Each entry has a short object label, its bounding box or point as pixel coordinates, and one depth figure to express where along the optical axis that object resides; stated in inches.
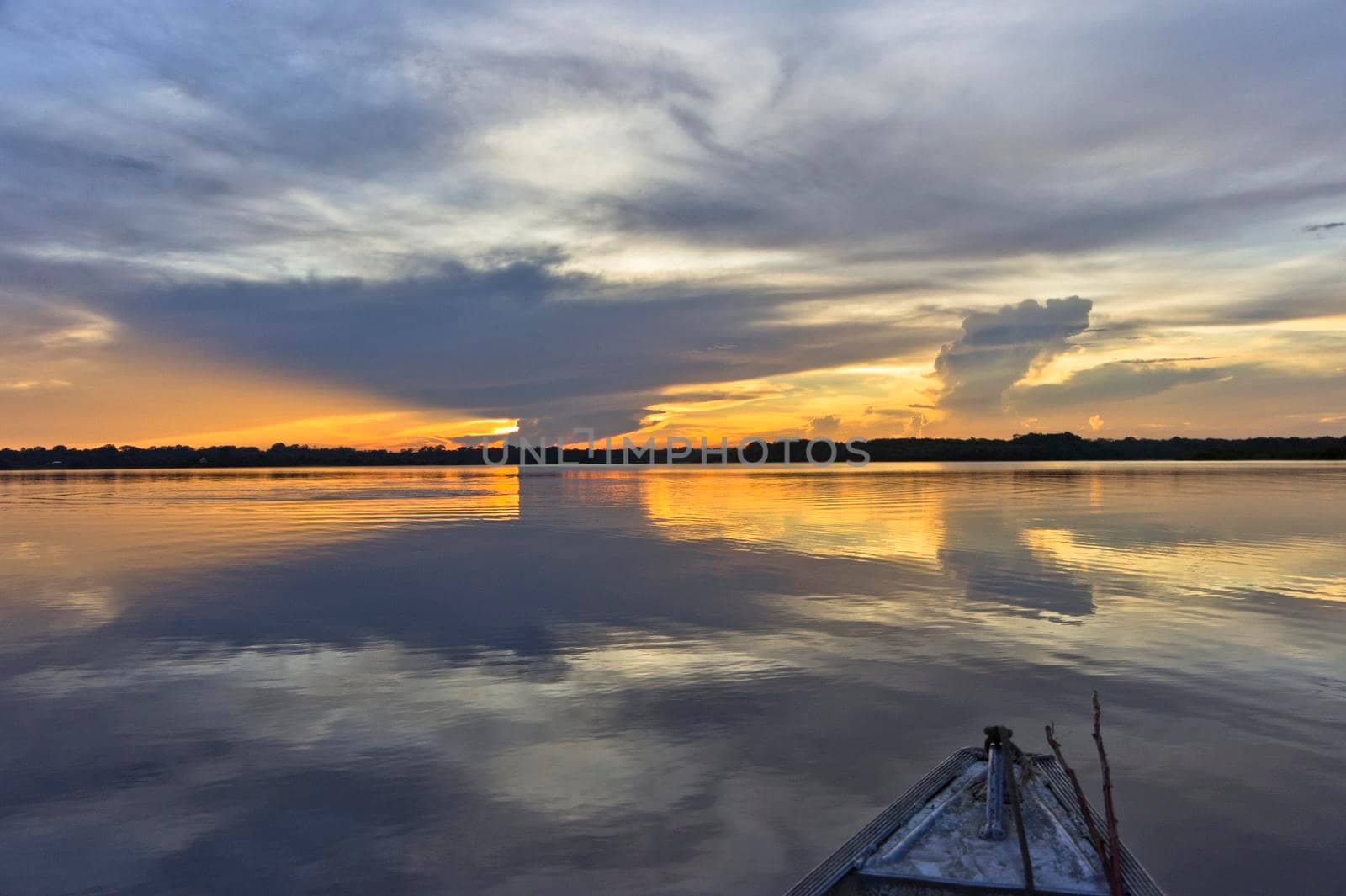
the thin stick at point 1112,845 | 173.0
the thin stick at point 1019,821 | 192.7
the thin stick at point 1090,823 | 185.3
